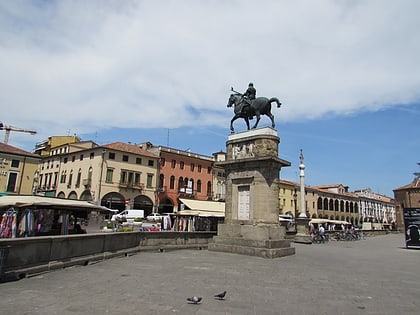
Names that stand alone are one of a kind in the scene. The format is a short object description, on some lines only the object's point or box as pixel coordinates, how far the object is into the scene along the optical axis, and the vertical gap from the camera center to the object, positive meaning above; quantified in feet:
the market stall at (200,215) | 78.33 +1.67
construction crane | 249.34 +66.40
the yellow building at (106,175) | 152.56 +22.11
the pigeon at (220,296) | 20.72 -4.75
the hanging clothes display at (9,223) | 36.96 -0.89
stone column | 87.81 -1.07
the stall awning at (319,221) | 120.98 +2.33
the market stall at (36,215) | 36.68 +0.19
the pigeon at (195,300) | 19.65 -4.79
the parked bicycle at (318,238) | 95.03 -3.37
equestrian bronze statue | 52.90 +19.73
